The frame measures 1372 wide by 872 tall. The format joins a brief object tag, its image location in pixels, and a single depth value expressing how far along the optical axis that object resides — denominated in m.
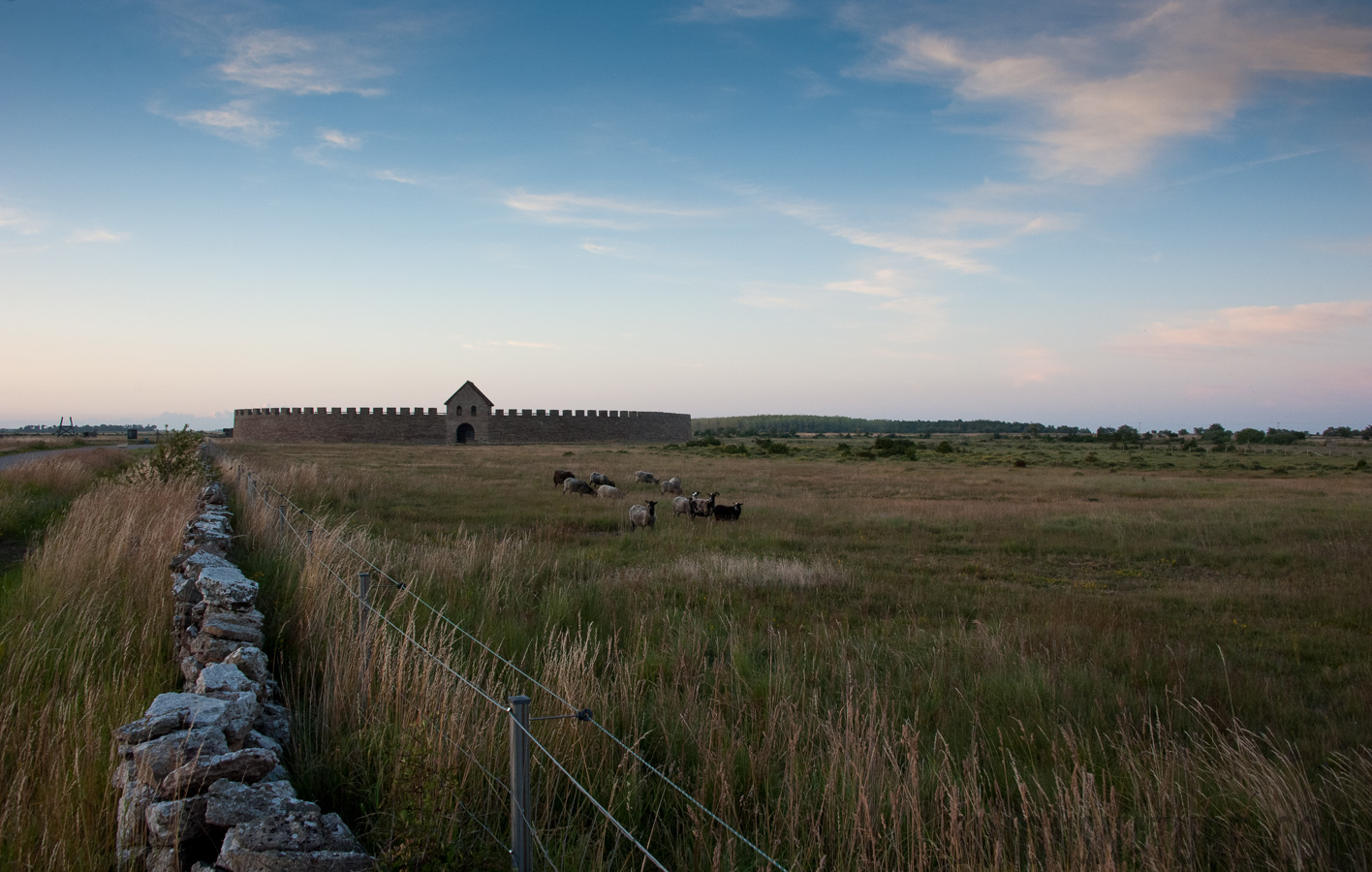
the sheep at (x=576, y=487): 19.87
